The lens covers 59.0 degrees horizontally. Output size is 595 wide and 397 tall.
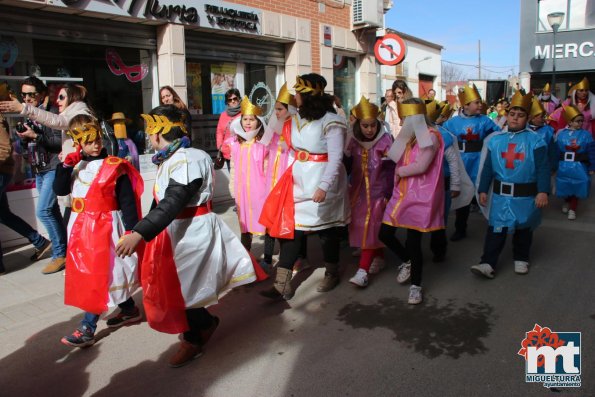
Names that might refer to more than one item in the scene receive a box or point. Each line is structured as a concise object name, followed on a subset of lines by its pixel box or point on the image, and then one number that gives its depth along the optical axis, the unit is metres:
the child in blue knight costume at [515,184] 4.73
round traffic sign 11.69
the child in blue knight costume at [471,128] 6.69
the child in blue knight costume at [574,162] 7.38
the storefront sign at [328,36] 11.05
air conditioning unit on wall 11.66
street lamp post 16.30
